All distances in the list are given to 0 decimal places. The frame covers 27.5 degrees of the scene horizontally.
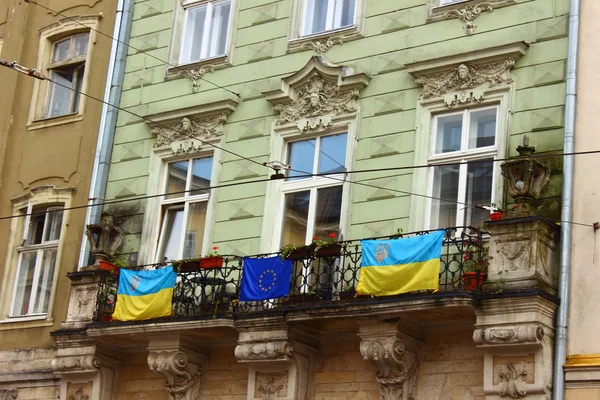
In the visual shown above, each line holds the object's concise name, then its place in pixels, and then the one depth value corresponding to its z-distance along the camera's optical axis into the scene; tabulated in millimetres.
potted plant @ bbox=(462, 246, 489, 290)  15633
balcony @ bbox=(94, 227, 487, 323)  15984
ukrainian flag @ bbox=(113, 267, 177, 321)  18406
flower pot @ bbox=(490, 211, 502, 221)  15758
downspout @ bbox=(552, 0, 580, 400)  14977
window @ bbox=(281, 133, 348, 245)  18297
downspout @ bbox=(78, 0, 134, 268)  21016
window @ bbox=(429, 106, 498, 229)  16766
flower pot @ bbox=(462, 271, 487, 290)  15617
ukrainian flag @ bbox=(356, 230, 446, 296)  15766
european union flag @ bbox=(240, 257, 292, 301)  17297
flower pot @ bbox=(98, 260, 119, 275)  19609
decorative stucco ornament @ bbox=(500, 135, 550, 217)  15516
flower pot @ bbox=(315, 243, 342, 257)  17125
